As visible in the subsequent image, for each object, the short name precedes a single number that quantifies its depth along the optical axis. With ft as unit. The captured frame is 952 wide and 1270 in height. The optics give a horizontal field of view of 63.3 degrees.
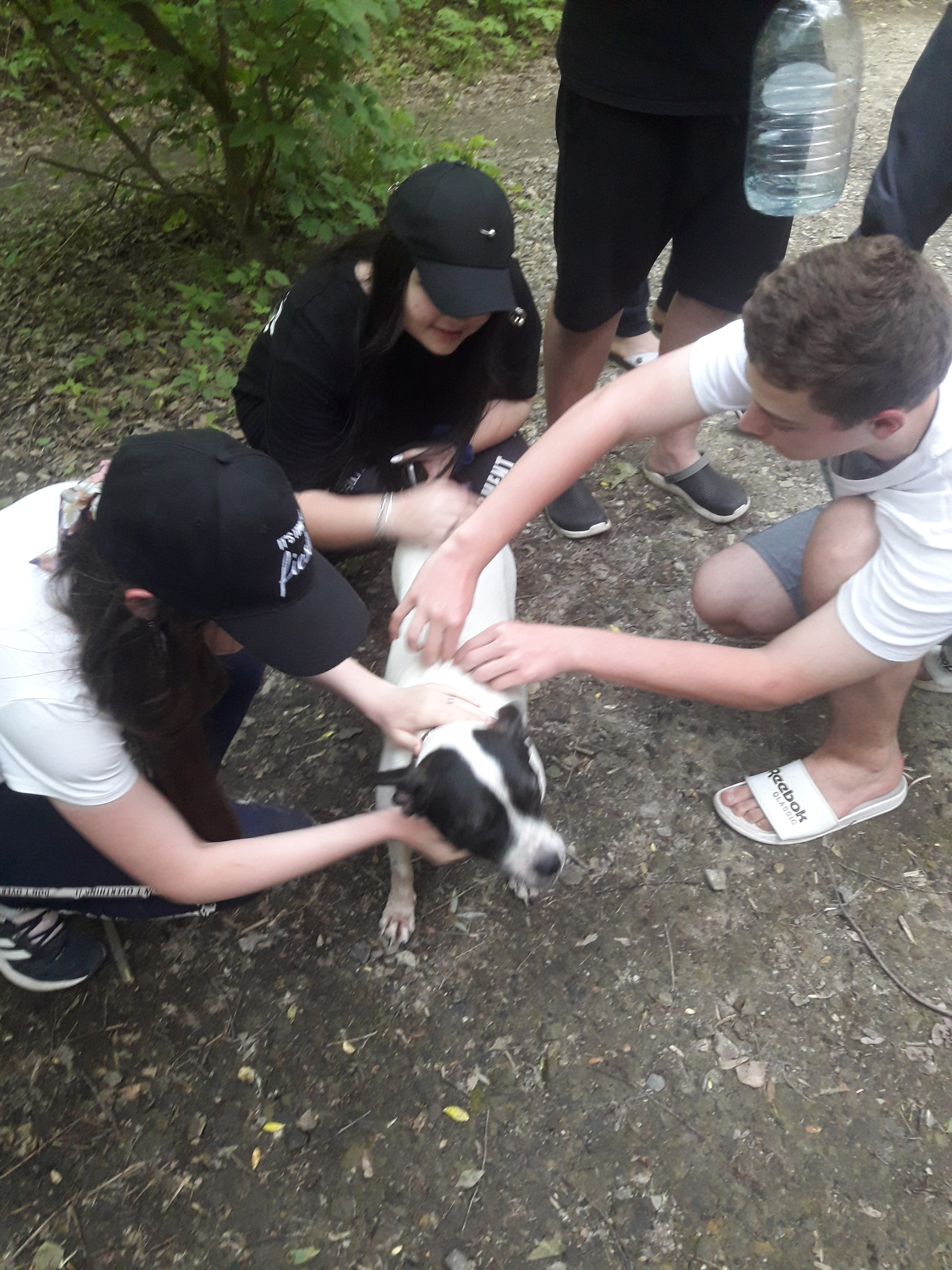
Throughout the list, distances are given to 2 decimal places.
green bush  9.96
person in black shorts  6.93
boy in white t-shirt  4.55
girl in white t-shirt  3.98
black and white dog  5.41
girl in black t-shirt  5.87
